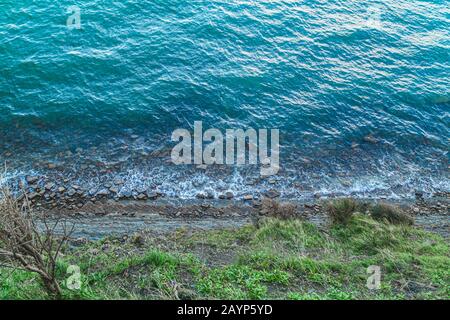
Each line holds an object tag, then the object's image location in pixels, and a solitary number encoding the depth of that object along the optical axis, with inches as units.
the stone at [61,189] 733.3
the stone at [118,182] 756.0
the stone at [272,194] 764.6
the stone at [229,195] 757.9
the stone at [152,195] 743.7
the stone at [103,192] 737.0
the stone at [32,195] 717.9
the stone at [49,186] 735.7
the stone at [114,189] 743.7
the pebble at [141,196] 738.2
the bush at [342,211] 644.7
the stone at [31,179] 743.7
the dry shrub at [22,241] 354.3
